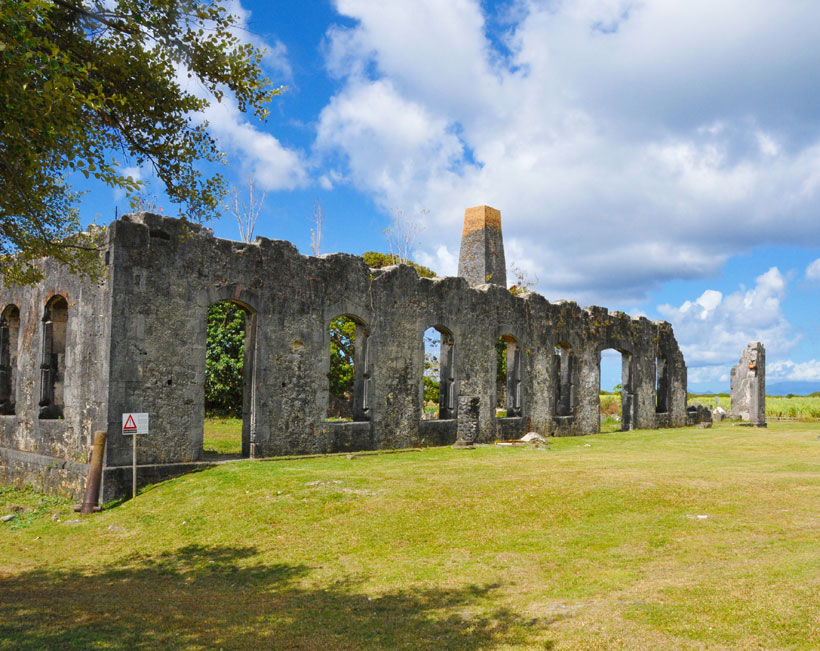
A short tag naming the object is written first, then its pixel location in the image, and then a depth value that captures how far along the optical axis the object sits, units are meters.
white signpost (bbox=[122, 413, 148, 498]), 11.84
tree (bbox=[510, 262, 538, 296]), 35.07
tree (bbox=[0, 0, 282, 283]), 5.89
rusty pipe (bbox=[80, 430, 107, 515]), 11.59
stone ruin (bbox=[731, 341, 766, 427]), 28.95
